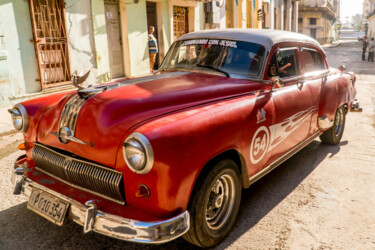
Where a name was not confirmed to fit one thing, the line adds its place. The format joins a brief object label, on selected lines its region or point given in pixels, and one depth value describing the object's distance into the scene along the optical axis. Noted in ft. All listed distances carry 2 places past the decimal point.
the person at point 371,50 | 73.55
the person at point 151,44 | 40.88
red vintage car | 7.60
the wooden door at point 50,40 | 29.48
